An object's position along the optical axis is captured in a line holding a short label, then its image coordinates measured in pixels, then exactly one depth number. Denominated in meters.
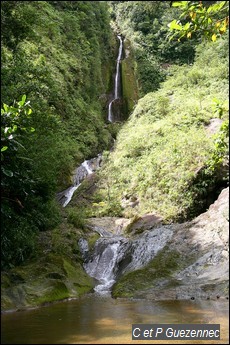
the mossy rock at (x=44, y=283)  8.52
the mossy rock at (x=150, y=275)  10.16
